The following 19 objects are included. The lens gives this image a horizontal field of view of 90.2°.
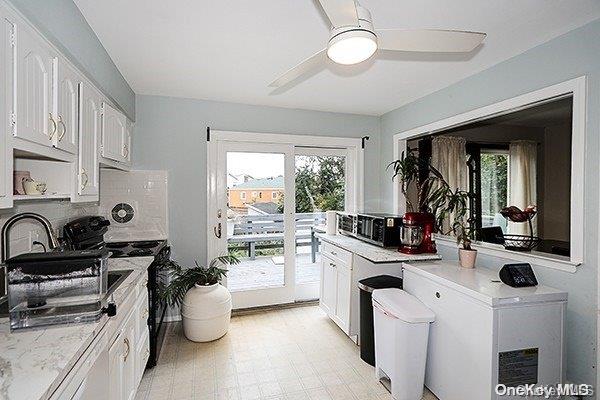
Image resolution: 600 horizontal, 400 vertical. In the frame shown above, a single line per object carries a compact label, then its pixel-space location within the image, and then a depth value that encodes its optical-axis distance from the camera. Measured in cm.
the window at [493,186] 310
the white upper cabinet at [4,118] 103
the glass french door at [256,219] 340
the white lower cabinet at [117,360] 102
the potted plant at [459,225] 226
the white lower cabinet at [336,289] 275
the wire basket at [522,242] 223
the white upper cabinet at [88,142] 172
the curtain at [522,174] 294
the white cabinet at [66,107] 143
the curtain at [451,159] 344
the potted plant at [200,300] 271
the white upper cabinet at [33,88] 112
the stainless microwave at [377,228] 278
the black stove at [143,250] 226
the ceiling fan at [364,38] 121
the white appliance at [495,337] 162
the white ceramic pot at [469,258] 225
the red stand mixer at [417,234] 263
